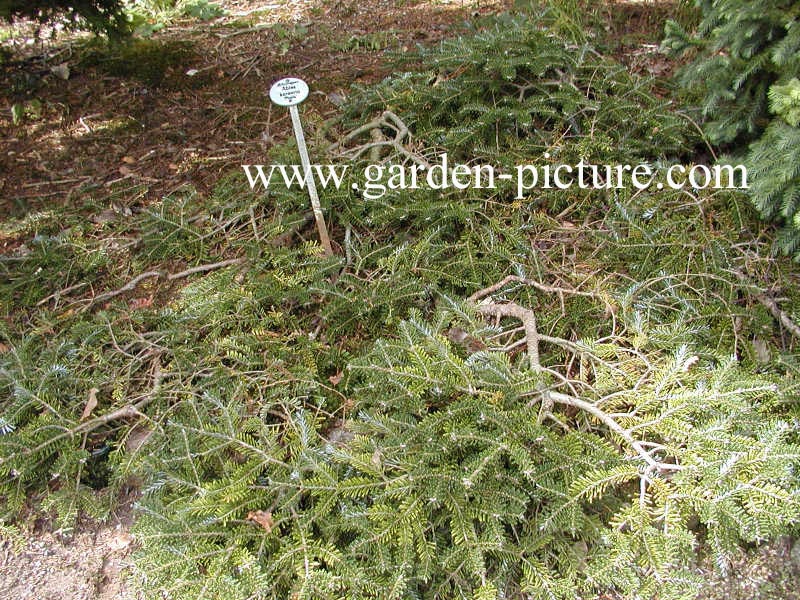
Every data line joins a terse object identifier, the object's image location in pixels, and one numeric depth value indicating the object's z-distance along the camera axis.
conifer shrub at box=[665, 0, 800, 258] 2.36
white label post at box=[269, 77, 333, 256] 2.32
